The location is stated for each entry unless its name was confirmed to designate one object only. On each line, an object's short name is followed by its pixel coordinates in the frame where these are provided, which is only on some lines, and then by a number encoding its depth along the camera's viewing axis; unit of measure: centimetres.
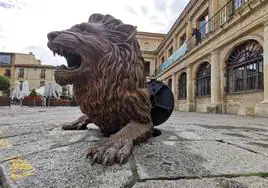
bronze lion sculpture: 154
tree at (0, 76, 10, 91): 2885
